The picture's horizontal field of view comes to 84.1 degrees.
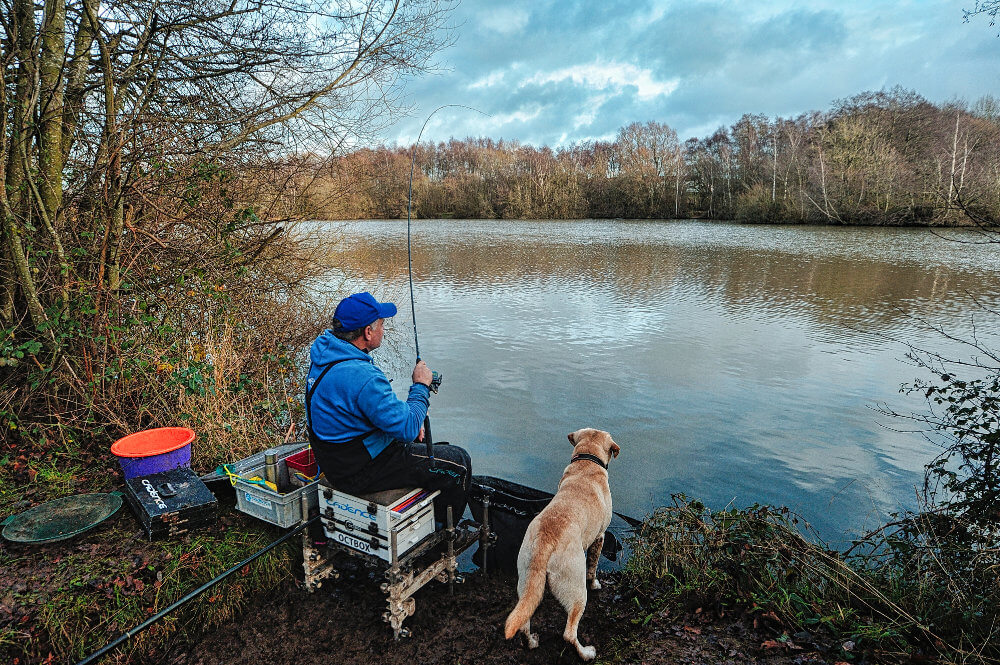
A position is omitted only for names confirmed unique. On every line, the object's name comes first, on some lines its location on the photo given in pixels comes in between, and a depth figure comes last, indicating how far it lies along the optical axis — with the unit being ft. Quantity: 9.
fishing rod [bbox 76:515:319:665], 8.02
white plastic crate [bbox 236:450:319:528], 10.73
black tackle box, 10.78
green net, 10.61
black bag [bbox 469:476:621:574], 11.69
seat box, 9.38
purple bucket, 12.42
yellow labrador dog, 8.61
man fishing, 9.12
